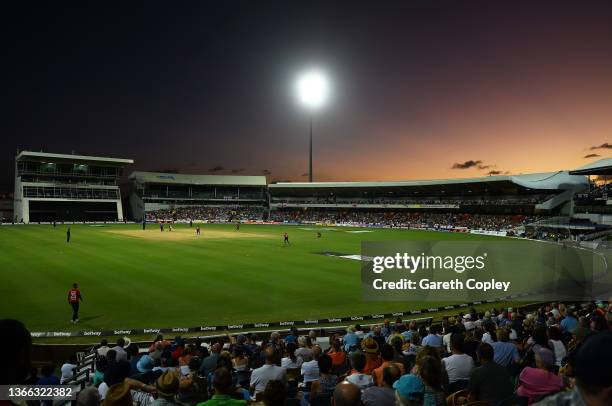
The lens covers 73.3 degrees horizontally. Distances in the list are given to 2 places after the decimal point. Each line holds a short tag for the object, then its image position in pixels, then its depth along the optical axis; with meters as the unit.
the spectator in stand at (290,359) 9.33
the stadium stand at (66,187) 95.62
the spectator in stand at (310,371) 8.11
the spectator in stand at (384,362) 6.34
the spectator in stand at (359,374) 6.09
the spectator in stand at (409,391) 4.94
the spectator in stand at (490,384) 5.80
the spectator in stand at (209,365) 8.58
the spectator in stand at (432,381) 5.12
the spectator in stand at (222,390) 4.14
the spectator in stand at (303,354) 9.59
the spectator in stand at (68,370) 9.62
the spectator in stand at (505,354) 8.05
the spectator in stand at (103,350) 10.84
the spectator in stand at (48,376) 7.61
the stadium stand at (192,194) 117.75
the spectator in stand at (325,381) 6.50
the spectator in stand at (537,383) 5.60
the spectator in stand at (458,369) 6.96
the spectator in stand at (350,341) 10.73
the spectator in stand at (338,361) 8.52
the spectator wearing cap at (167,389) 4.35
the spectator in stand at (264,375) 7.03
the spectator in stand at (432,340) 10.05
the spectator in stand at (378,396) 5.14
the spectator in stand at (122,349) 9.94
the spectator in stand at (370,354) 7.36
